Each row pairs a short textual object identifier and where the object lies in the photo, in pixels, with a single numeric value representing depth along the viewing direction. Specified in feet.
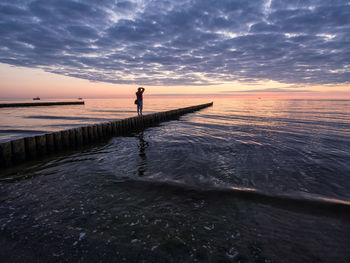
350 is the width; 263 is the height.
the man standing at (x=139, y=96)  63.87
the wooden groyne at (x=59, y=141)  27.73
